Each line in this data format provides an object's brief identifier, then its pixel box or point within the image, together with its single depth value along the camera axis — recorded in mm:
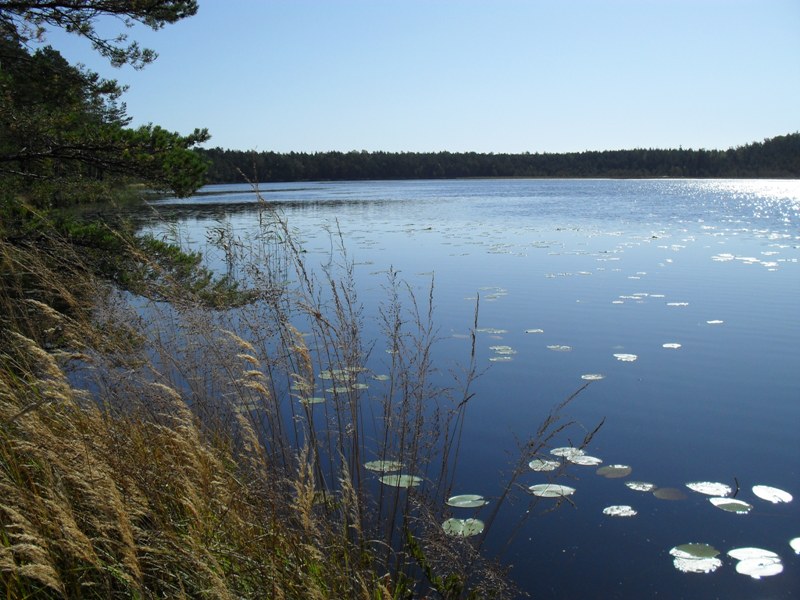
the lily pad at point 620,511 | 4262
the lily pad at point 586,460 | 4898
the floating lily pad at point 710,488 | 4473
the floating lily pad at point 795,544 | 3774
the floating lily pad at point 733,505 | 4227
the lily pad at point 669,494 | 4430
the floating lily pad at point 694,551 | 3768
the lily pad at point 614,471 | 4758
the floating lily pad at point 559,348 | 7820
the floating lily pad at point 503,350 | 7742
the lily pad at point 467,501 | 4336
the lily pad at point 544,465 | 4732
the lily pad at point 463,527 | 3893
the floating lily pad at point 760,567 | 3590
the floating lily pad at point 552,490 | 4459
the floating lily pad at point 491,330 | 8617
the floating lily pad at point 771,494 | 4336
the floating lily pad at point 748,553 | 3725
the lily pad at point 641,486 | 4555
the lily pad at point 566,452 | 4961
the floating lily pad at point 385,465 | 4551
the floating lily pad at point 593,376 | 6746
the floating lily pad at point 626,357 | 7391
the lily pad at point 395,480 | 4364
